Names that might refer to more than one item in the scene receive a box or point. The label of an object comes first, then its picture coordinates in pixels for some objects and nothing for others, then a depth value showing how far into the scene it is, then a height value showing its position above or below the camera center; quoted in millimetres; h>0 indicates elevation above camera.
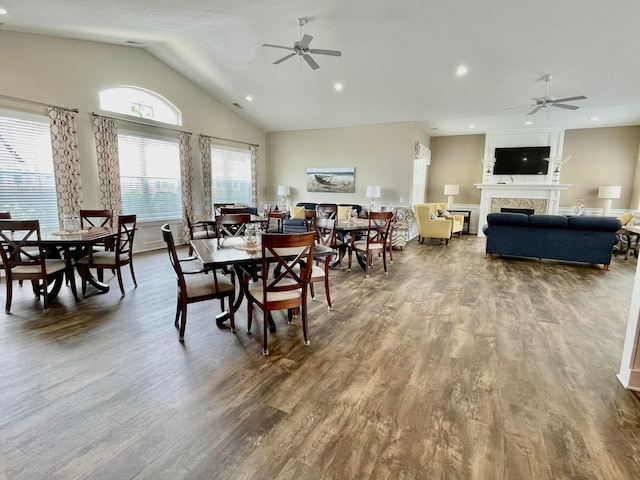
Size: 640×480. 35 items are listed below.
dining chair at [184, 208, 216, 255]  5767 -708
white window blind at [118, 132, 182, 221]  6285 +386
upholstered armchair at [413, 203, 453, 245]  7957 -627
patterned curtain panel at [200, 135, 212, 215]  7684 +639
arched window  5938 +1796
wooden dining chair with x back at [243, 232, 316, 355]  2506 -730
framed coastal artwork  8905 +518
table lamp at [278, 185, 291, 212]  9414 +196
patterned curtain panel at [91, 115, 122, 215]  5715 +595
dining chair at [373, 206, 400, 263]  5750 -786
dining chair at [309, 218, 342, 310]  3262 -663
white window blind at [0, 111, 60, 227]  4723 +363
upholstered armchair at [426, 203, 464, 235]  8727 -499
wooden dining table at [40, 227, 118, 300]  3494 -538
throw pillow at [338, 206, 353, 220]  8219 -392
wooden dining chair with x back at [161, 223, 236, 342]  2748 -826
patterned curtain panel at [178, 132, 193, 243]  7172 +466
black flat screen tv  8984 +1127
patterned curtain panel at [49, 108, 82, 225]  5148 +583
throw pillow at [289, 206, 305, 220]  8359 -417
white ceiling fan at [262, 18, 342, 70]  4250 +2049
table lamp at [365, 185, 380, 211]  8086 +152
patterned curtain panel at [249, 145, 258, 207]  9258 +645
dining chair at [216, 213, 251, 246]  4453 -331
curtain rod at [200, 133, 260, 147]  7910 +1476
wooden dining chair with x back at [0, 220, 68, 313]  3252 -715
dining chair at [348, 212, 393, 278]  4939 -698
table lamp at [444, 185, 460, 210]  9750 +280
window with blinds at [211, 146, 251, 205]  8258 +567
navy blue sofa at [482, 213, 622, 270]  5461 -647
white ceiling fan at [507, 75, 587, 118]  5594 +1762
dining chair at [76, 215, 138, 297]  3795 -796
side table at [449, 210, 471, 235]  10250 -654
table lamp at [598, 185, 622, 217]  8148 +191
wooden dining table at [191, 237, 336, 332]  2624 -517
